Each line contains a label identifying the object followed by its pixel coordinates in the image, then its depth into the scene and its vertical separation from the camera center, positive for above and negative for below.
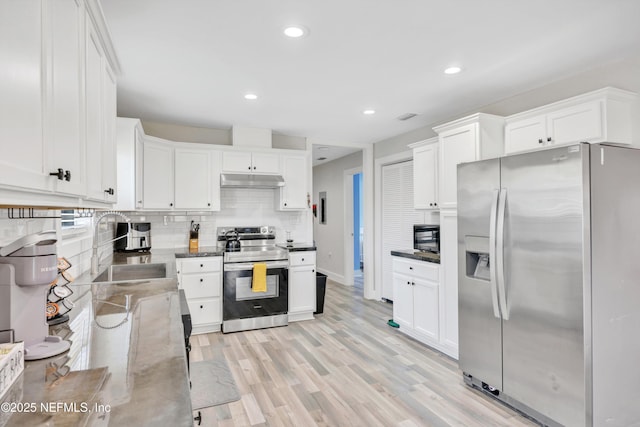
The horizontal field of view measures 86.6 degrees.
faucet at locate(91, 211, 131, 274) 2.49 -0.33
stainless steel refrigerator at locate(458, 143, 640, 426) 2.00 -0.45
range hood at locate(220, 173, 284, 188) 4.20 +0.42
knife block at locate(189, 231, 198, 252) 4.14 -0.36
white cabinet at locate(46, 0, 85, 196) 0.97 +0.38
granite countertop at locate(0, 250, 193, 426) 0.74 -0.44
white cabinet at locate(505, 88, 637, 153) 2.38 +0.69
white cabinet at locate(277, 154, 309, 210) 4.61 +0.44
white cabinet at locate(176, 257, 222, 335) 3.78 -0.84
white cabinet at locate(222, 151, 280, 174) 4.31 +0.68
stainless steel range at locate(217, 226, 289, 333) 3.90 -0.91
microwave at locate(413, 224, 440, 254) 3.68 -0.27
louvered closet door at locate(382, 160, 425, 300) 4.78 -0.01
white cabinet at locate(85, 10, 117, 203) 1.37 +0.43
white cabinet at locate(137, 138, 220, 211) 3.84 +0.46
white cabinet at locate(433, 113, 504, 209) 3.06 +0.65
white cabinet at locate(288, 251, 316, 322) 4.27 -0.91
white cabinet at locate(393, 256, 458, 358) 3.35 -0.94
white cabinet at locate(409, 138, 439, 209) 3.67 +0.45
